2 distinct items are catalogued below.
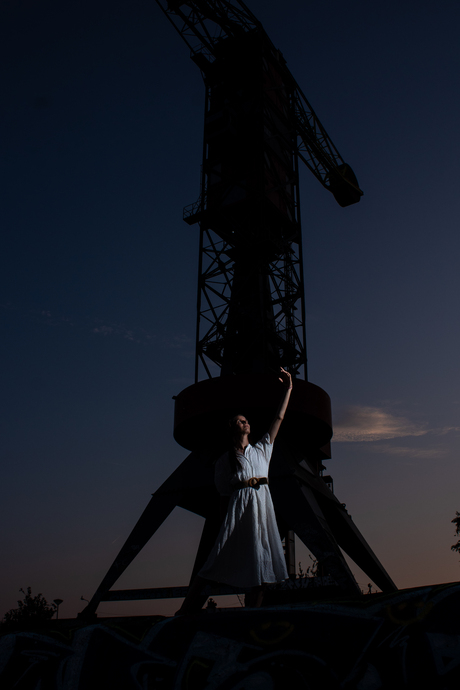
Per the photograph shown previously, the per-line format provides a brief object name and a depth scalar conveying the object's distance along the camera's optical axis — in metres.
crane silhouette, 20.42
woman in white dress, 5.35
